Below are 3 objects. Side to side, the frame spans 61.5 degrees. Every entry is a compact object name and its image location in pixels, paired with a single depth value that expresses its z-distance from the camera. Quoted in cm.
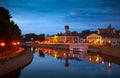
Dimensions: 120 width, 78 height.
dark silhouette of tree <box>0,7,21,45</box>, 2149
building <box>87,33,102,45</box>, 5629
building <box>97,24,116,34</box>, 6592
